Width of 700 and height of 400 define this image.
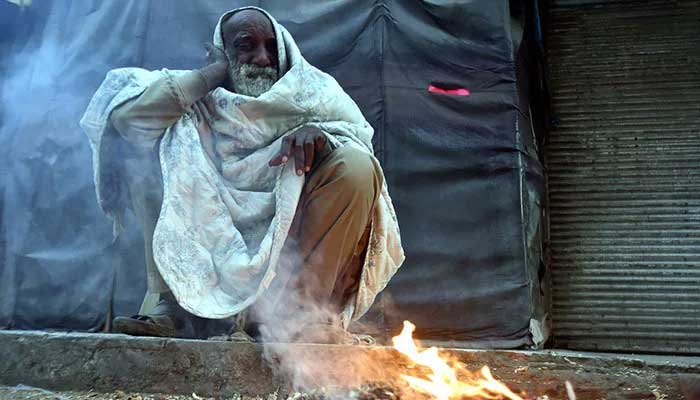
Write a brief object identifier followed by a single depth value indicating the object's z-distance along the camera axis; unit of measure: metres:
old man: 2.95
